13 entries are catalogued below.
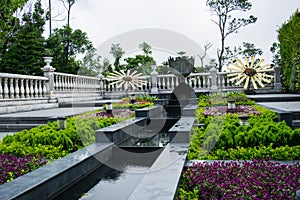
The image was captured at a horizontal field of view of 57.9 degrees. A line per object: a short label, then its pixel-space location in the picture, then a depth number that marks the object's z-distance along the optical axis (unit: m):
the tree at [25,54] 15.90
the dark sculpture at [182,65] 10.37
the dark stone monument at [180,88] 10.48
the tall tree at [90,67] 15.21
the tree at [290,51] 12.17
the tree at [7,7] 8.39
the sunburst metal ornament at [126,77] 11.74
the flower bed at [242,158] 2.54
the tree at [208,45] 18.96
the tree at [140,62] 12.65
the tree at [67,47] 18.48
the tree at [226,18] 20.77
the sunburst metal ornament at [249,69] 10.64
